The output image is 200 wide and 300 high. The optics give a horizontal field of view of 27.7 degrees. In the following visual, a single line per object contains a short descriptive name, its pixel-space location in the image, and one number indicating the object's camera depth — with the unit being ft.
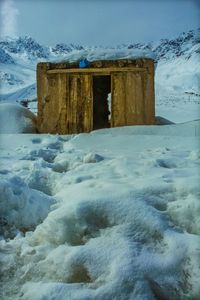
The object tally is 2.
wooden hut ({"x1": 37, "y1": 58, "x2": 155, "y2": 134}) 26.11
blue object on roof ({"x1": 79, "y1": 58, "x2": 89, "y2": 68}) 26.01
